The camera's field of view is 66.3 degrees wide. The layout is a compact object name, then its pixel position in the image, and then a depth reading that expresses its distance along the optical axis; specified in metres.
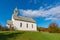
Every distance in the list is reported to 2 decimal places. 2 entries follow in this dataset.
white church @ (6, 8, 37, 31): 13.58
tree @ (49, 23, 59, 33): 10.12
